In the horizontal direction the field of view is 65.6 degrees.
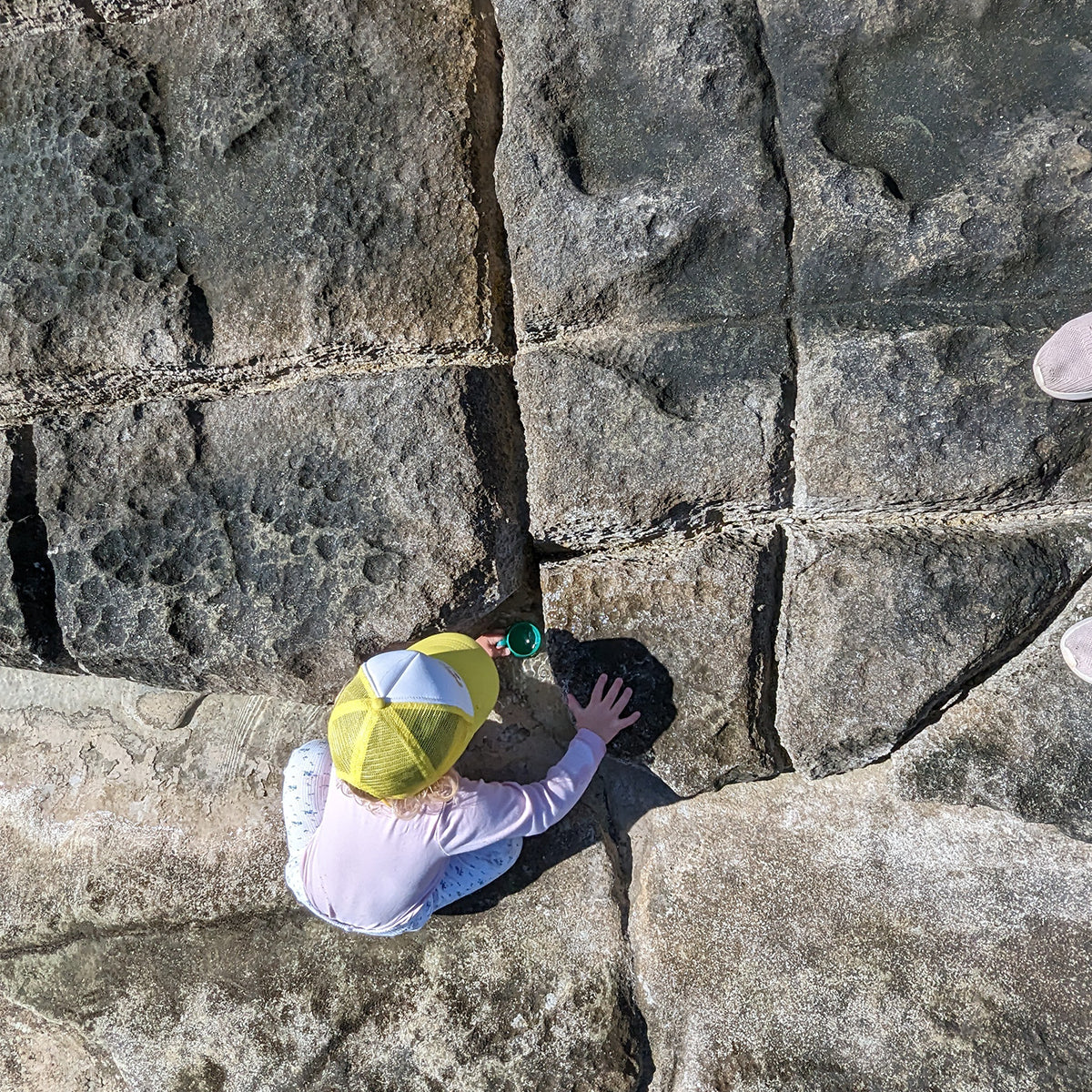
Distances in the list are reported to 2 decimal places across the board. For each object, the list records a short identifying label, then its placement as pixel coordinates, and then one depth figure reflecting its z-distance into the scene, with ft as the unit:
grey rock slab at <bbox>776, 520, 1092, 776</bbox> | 4.90
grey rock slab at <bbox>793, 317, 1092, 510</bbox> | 4.80
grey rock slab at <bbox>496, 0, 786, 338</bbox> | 4.95
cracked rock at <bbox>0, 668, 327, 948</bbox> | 5.95
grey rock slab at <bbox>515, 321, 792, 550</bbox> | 4.95
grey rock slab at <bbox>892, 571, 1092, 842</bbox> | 4.99
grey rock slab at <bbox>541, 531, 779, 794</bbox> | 5.14
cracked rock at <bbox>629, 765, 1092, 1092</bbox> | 4.99
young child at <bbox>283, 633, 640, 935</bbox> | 4.65
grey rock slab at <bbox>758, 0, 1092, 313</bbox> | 4.78
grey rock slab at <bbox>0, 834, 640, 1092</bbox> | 5.48
